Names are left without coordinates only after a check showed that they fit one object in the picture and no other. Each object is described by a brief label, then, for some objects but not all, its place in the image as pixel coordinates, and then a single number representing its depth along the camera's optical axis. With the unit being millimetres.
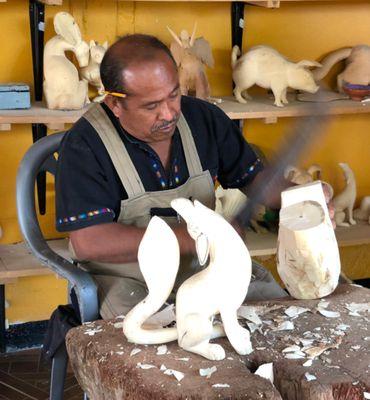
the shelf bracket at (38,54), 3305
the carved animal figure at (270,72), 3516
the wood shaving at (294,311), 2006
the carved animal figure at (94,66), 3332
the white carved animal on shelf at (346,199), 3814
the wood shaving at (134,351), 1828
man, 2273
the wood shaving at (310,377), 1715
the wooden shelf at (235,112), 3148
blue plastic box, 3191
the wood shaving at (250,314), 1954
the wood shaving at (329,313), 2002
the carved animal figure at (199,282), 1808
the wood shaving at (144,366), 1767
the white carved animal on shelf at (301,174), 3605
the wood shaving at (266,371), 1720
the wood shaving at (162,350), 1829
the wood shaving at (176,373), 1716
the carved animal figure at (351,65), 3707
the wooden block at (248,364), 1686
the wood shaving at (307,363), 1771
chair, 2354
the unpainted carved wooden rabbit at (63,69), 3227
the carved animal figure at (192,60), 3359
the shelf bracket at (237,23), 3598
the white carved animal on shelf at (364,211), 3934
